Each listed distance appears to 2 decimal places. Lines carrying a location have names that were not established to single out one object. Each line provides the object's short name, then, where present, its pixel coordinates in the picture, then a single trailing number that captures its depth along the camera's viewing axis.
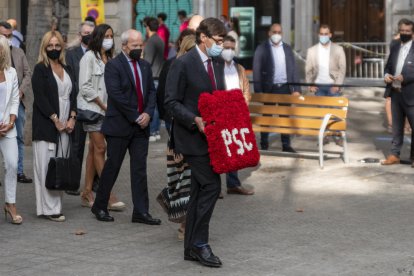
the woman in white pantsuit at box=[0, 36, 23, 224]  10.72
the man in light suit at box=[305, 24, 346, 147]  17.03
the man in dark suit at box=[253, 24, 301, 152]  16.06
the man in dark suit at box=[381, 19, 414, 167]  14.49
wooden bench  14.97
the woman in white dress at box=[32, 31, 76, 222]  10.97
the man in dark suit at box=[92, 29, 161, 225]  10.73
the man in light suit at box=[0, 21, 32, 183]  13.40
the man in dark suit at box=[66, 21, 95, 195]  12.62
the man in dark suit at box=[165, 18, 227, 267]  8.91
